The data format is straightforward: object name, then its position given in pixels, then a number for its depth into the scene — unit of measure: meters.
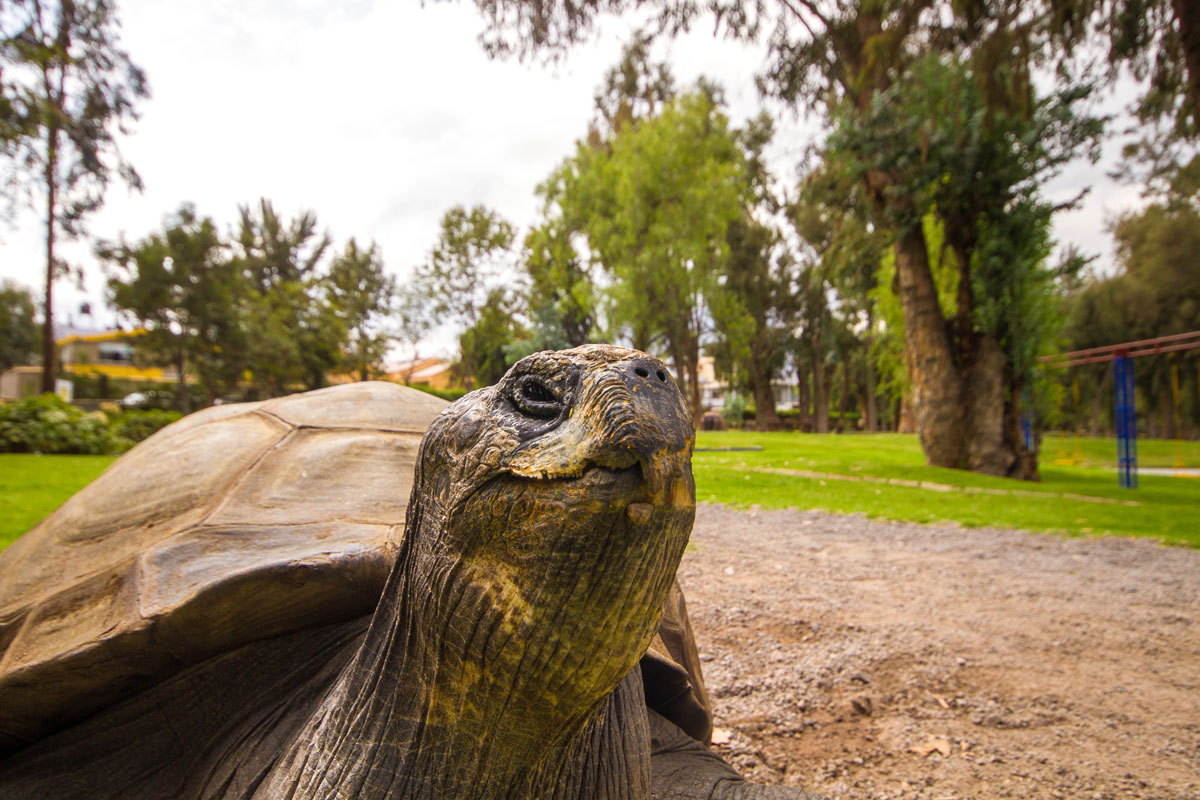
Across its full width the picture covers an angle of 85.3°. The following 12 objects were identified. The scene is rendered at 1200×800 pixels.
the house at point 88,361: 35.22
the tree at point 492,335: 24.38
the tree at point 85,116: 13.44
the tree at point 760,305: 26.84
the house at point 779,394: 41.41
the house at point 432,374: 31.12
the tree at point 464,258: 23.28
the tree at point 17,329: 36.19
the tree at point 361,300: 27.23
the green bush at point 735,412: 29.50
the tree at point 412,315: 24.83
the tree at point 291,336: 23.56
